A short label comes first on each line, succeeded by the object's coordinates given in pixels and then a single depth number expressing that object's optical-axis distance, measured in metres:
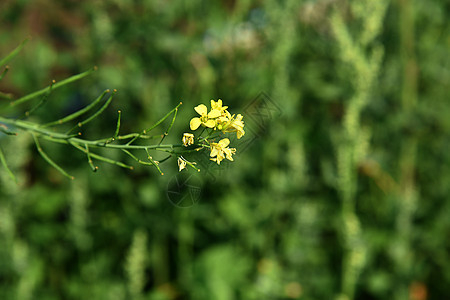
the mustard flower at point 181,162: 0.51
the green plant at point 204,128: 0.51
